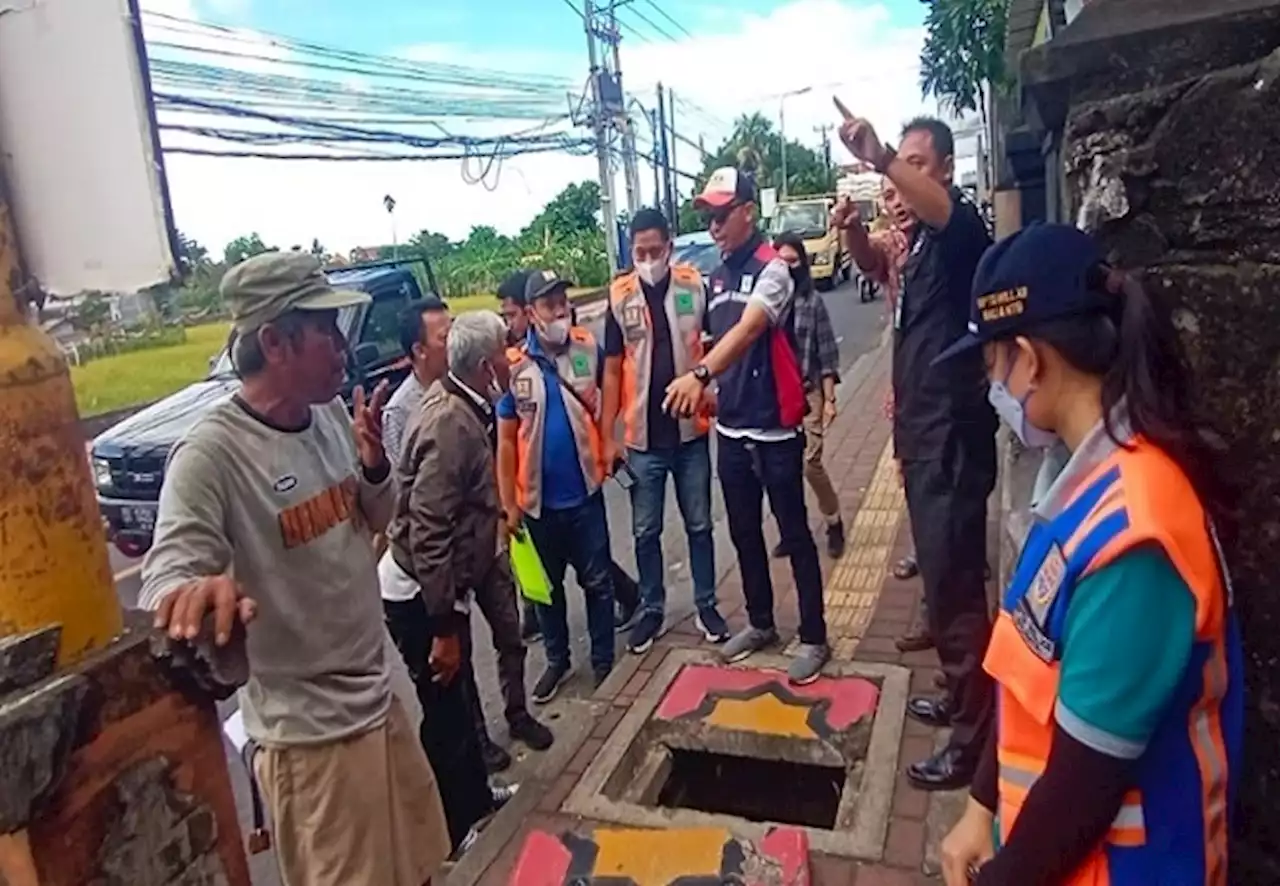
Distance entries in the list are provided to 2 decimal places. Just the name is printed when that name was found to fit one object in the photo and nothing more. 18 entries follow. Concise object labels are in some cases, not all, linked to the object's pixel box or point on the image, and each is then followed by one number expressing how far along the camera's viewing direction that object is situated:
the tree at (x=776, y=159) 49.22
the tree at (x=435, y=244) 34.14
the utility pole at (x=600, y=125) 22.00
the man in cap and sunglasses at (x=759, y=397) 3.79
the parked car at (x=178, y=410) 6.59
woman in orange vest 1.20
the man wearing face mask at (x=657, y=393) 4.32
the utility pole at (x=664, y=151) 29.27
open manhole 3.26
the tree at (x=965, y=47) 9.15
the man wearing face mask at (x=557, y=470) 4.20
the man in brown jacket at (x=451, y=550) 3.27
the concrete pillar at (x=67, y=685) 1.27
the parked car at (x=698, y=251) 15.93
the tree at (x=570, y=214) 36.67
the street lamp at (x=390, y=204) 23.08
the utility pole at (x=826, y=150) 55.59
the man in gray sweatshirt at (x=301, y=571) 2.18
